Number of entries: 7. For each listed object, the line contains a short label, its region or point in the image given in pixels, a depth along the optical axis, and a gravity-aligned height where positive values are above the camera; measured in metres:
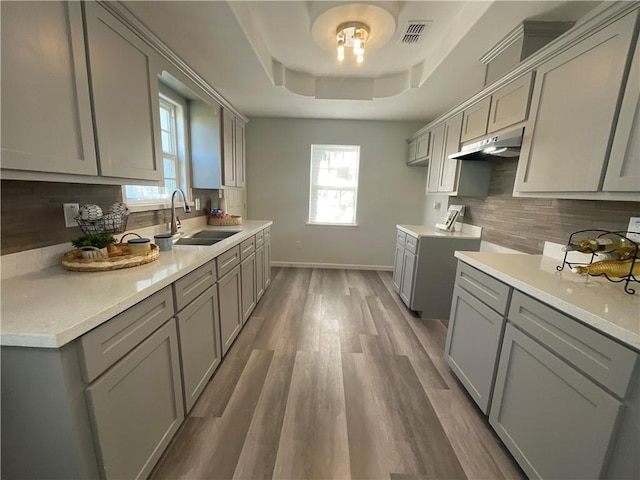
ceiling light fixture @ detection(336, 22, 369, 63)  1.83 +1.25
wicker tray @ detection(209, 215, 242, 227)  3.03 -0.33
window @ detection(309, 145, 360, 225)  4.30 +0.26
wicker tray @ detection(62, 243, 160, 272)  1.21 -0.37
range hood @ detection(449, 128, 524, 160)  1.75 +0.47
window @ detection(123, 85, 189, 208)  2.33 +0.49
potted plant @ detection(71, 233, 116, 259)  1.27 -0.30
